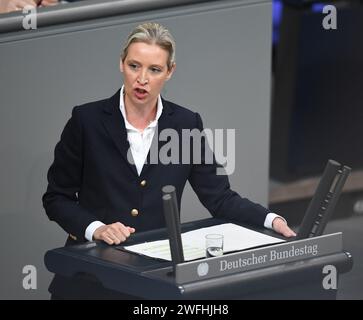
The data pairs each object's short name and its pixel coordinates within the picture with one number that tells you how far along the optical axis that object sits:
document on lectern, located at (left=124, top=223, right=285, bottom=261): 7.87
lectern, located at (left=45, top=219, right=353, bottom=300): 7.32
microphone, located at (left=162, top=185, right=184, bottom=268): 7.20
